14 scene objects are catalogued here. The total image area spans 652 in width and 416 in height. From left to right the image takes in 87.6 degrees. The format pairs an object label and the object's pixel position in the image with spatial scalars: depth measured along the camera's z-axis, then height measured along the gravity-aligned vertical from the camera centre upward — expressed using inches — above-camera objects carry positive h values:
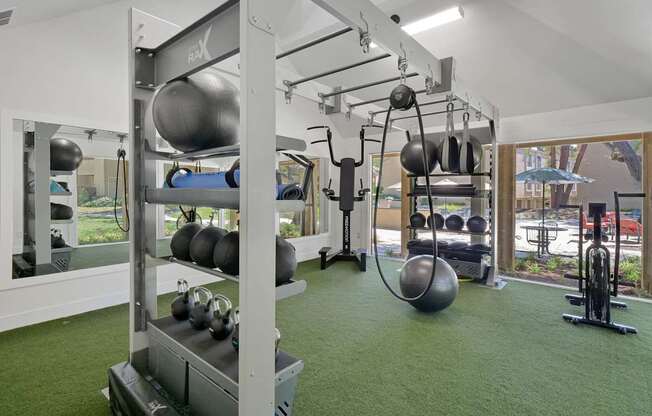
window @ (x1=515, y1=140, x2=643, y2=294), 153.9 -1.1
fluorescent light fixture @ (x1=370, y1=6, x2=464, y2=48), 130.5 +74.4
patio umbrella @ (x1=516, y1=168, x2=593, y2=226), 164.6 +13.9
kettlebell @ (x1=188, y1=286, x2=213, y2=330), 69.4 -22.2
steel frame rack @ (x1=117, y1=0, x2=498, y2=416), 43.8 +9.6
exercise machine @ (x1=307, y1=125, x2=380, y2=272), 190.4 -0.2
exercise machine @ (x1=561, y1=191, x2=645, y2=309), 119.2 -20.3
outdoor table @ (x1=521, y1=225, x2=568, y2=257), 182.9 -17.5
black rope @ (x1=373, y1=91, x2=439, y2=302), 58.4 +4.6
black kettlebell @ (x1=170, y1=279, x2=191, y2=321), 73.9 -22.2
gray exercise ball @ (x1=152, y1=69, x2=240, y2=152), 60.2 +17.0
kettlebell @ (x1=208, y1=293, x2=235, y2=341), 64.6 -22.5
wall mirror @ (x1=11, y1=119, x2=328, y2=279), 115.6 +2.5
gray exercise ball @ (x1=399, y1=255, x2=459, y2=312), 118.6 -28.3
